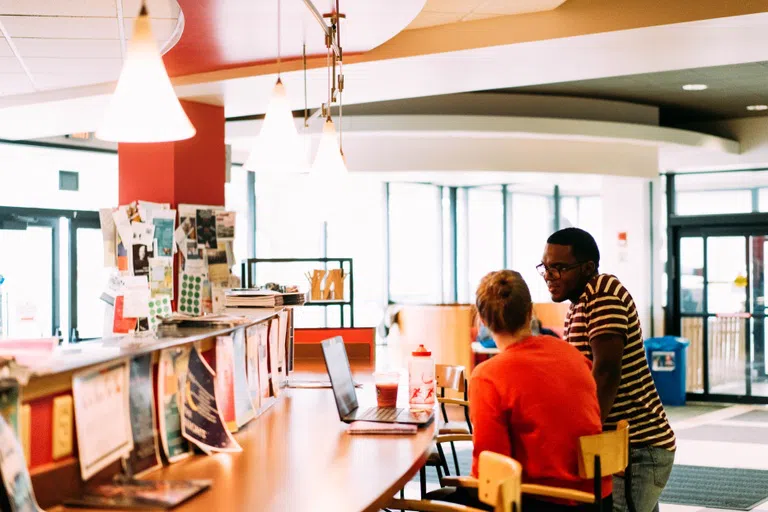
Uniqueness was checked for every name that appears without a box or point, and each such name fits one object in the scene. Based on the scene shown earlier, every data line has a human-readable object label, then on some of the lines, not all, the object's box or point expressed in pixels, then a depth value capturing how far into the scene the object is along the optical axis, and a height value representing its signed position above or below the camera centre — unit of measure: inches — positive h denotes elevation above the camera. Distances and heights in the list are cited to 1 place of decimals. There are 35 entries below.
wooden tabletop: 84.5 -23.0
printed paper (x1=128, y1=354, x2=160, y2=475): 94.0 -16.7
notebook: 119.3 -22.6
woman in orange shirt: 101.3 -15.9
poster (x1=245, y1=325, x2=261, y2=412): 129.6 -15.2
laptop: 126.3 -21.2
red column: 220.4 +25.1
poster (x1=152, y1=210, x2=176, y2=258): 196.1 +7.6
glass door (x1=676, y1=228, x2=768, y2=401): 414.9 -22.2
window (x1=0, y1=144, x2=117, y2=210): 347.6 +37.7
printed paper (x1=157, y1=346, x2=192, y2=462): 99.1 -15.5
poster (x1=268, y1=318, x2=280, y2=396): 146.1 -15.4
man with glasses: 114.6 -12.5
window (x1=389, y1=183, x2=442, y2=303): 496.7 +12.7
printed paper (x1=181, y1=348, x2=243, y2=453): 104.5 -18.2
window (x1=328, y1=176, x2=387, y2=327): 490.0 +9.7
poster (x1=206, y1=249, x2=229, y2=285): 229.5 -0.3
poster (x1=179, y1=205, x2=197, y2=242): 222.8 +11.6
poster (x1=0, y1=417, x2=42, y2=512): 70.0 -17.2
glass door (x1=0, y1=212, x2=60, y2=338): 353.7 -3.9
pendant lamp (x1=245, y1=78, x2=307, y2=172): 141.0 +20.1
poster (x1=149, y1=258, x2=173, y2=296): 185.2 -2.0
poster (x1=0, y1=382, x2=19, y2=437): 72.8 -11.7
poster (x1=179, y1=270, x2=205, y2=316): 222.8 -7.0
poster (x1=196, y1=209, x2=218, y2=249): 227.6 +9.8
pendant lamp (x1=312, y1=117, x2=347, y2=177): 153.9 +19.1
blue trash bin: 406.9 -47.8
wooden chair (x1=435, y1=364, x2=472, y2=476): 176.2 -24.8
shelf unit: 244.8 -5.3
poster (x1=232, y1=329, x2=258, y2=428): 120.9 -16.5
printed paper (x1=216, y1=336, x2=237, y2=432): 115.0 -15.0
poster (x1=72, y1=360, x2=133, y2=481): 84.6 -15.1
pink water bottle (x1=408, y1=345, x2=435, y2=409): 134.2 -18.1
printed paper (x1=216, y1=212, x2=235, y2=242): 235.0 +10.2
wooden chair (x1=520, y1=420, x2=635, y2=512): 99.4 -23.5
